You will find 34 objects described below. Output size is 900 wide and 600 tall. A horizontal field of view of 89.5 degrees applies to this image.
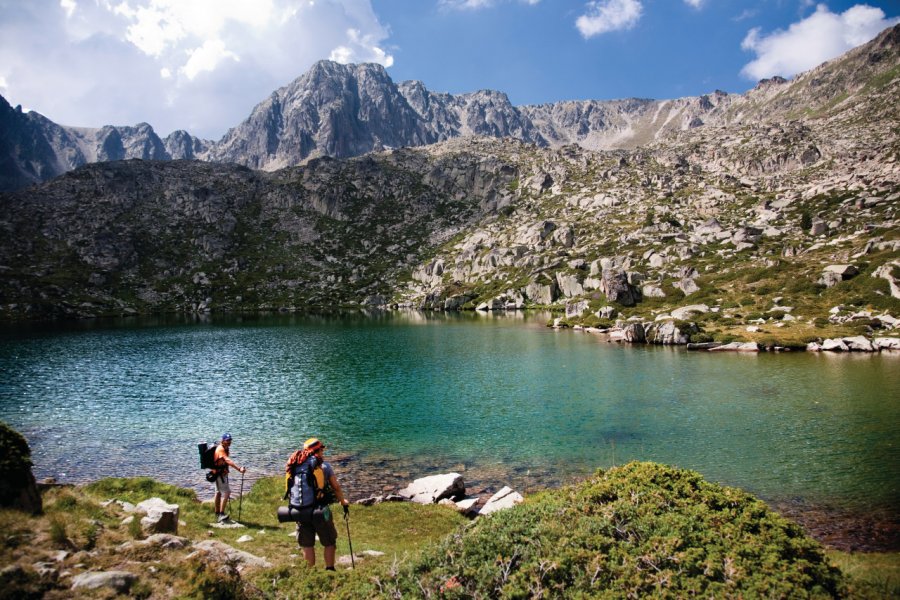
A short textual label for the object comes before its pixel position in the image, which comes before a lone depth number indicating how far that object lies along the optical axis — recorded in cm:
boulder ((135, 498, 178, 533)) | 1346
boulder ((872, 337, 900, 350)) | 6616
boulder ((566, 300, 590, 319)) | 13050
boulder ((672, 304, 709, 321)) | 10062
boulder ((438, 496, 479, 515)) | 2350
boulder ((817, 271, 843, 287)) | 9444
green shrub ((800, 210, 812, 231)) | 14676
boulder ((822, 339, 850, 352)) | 6844
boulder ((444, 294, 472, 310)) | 18650
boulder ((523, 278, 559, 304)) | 17375
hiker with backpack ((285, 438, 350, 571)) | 1377
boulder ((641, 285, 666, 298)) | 12536
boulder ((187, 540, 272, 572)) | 1157
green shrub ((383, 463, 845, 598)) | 923
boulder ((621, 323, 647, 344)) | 8962
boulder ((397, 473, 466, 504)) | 2494
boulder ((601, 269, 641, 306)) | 12638
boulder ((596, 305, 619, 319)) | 11769
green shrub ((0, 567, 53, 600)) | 791
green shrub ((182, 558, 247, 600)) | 934
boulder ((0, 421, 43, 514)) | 1102
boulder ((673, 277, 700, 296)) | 11794
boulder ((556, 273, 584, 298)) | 16475
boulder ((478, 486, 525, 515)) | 2186
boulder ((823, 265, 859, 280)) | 9425
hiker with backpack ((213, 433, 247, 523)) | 1989
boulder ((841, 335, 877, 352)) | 6706
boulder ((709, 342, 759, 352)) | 7375
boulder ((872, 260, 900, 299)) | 8187
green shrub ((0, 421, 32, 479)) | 1103
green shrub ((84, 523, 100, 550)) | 1105
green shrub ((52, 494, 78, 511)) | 1266
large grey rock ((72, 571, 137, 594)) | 874
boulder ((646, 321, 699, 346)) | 8407
